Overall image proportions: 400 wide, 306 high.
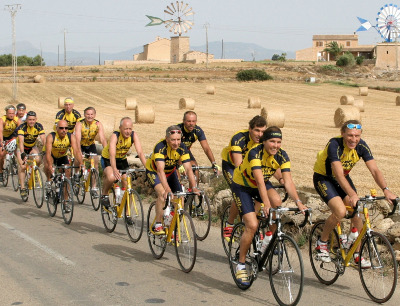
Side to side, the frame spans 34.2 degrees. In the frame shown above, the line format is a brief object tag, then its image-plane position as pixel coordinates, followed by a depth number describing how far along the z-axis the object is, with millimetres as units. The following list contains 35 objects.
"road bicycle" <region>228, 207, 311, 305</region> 6988
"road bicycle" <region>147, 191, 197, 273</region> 8438
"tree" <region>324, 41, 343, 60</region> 118625
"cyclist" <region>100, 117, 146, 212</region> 10766
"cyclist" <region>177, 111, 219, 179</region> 10930
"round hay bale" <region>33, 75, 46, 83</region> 59503
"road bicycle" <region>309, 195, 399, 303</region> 7152
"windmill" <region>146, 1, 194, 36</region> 122312
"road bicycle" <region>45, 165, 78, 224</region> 11969
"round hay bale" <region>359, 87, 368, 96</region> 51938
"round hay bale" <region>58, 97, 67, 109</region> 42188
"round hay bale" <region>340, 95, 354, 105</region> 40294
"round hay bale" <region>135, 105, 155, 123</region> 30938
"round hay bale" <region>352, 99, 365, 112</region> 37625
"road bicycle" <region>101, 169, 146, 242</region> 10312
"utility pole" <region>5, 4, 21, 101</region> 47188
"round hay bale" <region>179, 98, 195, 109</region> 40875
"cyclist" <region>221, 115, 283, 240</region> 8711
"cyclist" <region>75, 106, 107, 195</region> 13242
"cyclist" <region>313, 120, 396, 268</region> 7488
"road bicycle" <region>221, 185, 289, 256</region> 9353
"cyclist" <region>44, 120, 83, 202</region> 12680
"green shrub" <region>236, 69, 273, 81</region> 67375
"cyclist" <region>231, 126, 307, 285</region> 7348
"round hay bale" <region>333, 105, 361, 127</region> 28609
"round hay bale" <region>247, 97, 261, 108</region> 41094
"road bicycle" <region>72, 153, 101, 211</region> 13016
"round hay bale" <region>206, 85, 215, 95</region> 53531
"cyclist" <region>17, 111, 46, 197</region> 14406
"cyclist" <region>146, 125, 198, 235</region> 8977
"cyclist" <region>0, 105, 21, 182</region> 15938
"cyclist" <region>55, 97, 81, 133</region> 14969
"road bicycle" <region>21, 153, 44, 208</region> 13484
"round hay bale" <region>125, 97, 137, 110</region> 40281
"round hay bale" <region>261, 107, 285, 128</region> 29000
